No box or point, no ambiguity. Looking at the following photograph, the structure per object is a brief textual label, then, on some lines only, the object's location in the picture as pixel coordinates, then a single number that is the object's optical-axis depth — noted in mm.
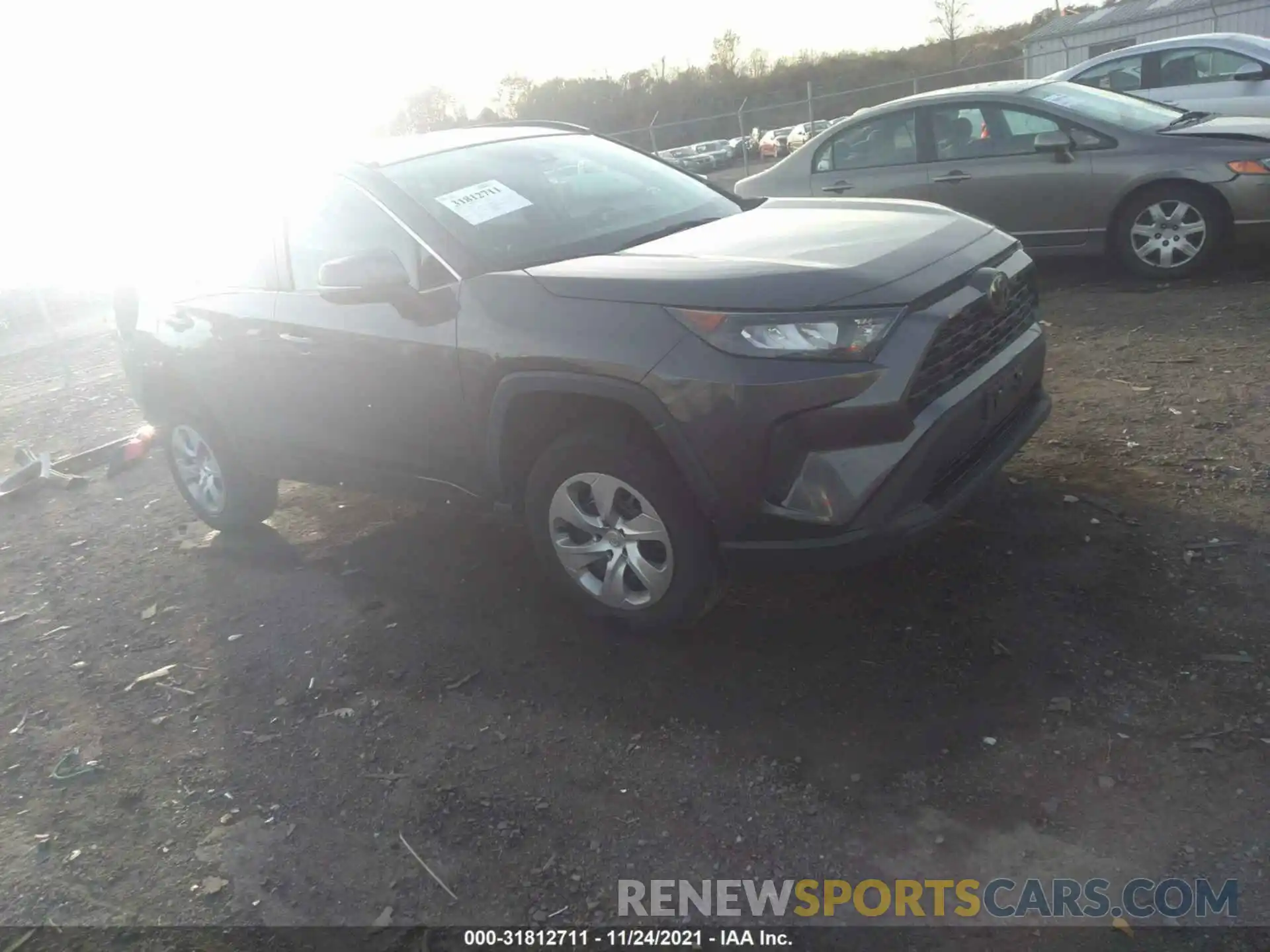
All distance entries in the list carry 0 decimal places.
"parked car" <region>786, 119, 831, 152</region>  24716
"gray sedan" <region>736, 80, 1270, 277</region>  6828
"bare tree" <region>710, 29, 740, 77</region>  56175
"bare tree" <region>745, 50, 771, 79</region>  56219
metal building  20859
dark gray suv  3135
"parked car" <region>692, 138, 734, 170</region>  25234
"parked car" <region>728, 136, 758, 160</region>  22303
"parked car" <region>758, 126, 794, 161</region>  26578
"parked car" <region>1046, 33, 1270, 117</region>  10258
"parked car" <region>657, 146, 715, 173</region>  25469
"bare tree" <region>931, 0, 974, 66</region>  49812
